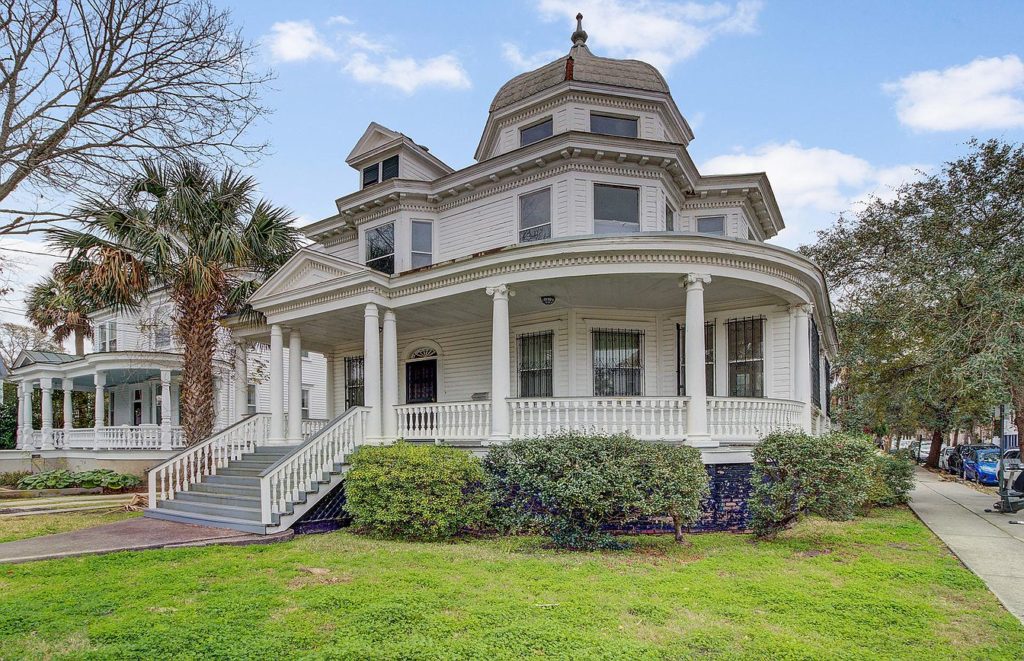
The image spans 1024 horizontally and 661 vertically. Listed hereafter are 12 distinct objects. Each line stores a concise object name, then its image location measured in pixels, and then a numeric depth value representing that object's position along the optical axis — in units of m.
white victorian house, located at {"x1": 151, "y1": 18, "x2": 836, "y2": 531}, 10.46
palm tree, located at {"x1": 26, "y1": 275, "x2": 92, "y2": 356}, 25.92
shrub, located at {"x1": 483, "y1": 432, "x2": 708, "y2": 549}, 8.07
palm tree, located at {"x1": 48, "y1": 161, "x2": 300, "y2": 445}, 12.62
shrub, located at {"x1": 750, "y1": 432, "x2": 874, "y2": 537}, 8.32
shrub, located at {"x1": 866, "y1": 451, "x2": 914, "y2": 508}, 13.23
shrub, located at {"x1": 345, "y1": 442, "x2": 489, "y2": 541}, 8.97
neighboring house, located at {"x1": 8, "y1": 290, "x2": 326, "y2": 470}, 21.06
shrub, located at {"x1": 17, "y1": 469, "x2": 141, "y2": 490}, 18.11
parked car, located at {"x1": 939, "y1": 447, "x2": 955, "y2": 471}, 29.23
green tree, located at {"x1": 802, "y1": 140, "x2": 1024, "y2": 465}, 13.28
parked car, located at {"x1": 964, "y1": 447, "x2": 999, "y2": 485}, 21.55
